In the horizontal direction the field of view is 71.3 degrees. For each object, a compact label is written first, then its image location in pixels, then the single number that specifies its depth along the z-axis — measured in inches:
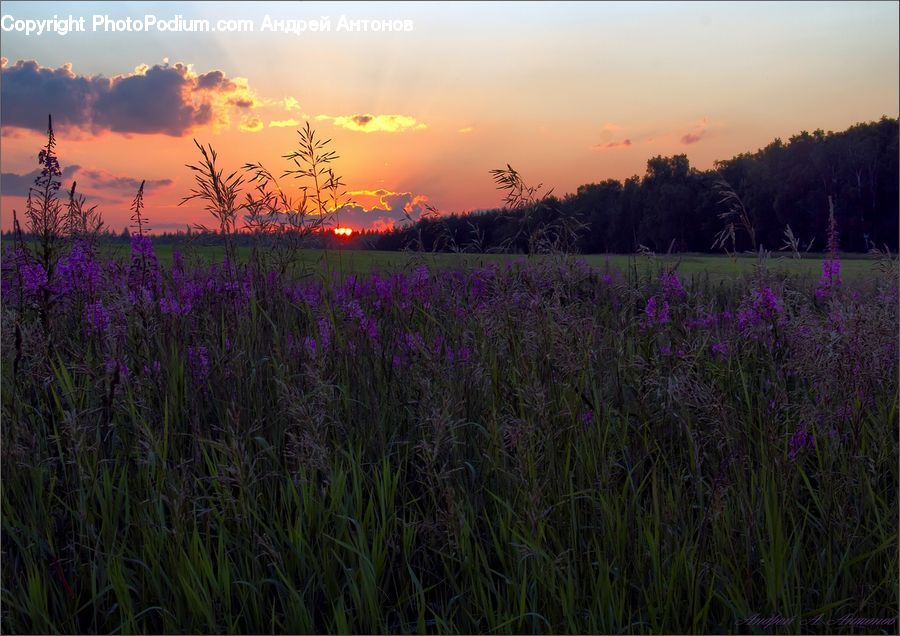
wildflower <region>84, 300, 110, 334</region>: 129.1
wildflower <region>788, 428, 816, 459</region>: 106.2
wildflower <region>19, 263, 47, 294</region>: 135.1
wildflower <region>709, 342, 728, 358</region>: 135.5
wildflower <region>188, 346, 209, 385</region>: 120.7
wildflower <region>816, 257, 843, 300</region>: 172.2
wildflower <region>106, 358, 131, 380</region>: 95.2
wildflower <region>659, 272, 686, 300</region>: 202.4
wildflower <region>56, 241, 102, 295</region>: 145.0
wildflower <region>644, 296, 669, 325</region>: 160.7
